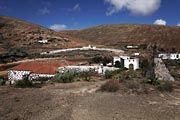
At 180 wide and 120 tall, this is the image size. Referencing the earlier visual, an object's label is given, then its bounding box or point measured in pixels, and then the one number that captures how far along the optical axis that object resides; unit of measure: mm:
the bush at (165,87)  10499
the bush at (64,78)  13008
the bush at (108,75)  14471
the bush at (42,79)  14431
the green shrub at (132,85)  10612
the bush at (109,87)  10325
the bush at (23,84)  11705
